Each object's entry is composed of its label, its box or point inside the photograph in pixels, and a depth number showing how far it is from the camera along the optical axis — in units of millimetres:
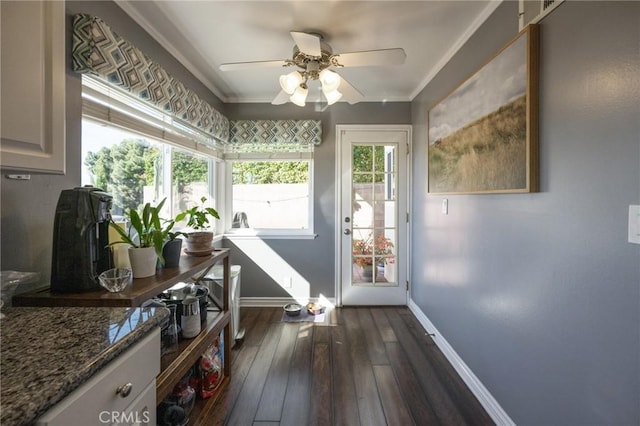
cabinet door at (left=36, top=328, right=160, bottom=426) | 565
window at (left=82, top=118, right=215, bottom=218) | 1487
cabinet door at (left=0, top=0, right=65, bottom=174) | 750
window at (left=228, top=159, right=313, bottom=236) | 3145
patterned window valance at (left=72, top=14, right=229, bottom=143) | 1266
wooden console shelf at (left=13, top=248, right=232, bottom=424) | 954
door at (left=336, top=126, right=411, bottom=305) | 3053
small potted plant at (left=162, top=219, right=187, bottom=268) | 1396
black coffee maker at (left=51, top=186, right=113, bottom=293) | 1007
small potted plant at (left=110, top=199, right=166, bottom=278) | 1186
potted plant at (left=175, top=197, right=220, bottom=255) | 1634
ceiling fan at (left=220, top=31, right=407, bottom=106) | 1523
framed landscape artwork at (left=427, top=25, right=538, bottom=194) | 1259
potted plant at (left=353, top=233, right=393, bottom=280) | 3082
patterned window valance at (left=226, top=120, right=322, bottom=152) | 2945
